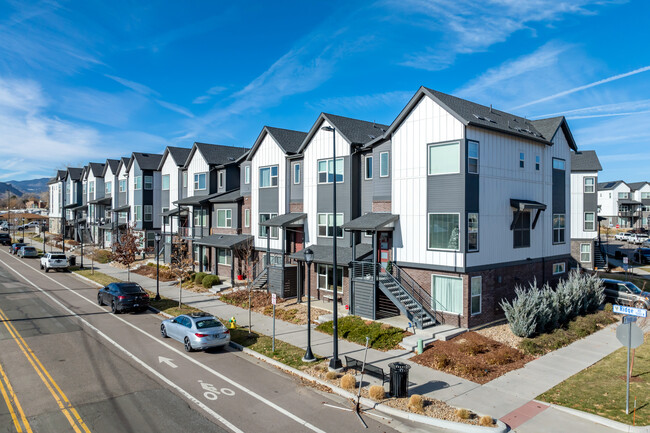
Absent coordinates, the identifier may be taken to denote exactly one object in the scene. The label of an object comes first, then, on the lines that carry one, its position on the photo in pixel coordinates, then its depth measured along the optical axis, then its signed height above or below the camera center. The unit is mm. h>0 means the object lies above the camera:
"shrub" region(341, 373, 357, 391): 13312 -5183
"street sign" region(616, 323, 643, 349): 11883 -3277
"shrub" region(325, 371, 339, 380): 14156 -5273
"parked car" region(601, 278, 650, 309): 25561 -4743
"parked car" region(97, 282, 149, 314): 24062 -4558
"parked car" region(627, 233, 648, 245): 66619 -3125
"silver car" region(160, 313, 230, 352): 17031 -4684
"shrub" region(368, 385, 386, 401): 12609 -5220
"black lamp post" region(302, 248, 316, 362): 15938 -5138
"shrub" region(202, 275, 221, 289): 31945 -4721
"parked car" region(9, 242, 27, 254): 54631 -3665
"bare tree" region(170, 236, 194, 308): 27528 -3013
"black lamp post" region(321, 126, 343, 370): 14938 -5023
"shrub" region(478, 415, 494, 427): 10992 -5297
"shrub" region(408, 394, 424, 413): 11820 -5238
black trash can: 12664 -4886
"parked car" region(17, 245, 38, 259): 51272 -4032
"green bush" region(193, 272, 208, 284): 33312 -4688
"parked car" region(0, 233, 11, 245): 68750 -3443
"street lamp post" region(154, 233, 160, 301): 27716 -5114
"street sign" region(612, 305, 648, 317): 12546 -2768
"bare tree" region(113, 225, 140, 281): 33750 -2576
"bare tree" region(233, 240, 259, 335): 30938 -2853
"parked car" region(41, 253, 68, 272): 40906 -4178
